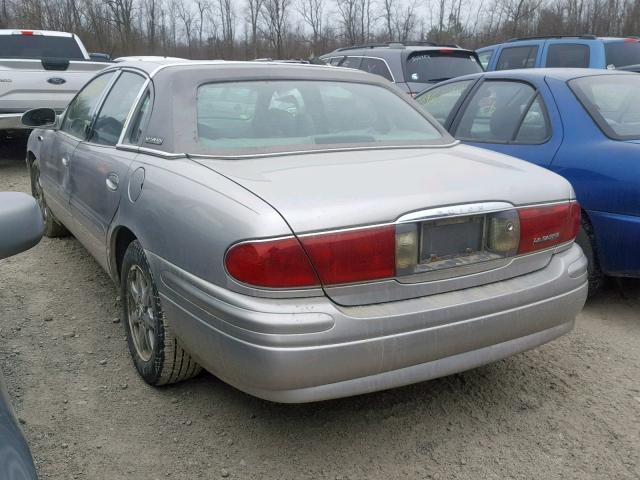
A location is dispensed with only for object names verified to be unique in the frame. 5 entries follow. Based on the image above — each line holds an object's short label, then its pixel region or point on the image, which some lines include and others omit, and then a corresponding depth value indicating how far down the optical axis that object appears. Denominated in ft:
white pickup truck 25.12
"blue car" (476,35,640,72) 30.32
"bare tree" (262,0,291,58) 130.82
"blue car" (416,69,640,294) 11.80
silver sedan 7.09
